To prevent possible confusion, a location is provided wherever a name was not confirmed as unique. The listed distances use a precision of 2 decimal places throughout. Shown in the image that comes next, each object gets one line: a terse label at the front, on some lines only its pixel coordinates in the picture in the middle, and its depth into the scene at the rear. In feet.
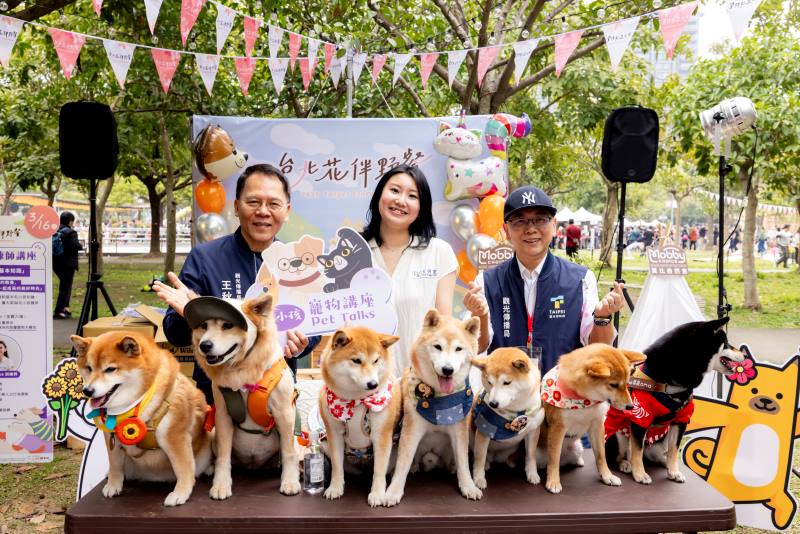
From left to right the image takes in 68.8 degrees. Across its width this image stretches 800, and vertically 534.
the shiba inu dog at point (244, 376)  5.66
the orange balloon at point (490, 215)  17.67
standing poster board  13.12
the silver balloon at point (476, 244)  17.57
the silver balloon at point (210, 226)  17.53
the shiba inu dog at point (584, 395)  6.07
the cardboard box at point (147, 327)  13.08
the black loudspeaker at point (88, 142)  13.35
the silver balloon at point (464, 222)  18.02
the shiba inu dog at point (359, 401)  5.76
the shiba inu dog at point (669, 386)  6.53
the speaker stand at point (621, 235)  12.21
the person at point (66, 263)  30.45
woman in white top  8.45
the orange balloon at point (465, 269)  18.28
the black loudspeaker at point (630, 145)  12.33
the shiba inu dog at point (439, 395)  5.96
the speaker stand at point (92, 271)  13.48
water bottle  6.30
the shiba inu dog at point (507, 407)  6.01
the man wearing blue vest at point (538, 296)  7.99
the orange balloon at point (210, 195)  17.84
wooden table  5.62
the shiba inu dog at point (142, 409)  5.62
